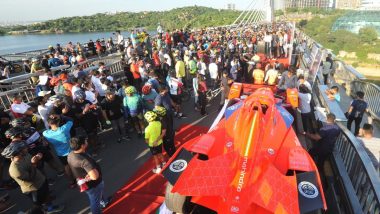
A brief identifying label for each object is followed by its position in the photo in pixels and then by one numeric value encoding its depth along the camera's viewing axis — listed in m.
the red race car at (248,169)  3.02
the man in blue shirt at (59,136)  4.79
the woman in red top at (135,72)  9.19
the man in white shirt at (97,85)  7.66
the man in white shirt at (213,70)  9.87
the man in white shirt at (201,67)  9.92
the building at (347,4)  154.96
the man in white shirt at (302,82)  7.35
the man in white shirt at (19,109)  5.75
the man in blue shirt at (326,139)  4.79
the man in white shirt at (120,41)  15.68
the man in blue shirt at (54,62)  10.55
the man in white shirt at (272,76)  8.96
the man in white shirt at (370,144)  5.09
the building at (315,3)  156.38
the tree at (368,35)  59.22
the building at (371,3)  116.80
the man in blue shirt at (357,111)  6.77
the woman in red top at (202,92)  8.23
